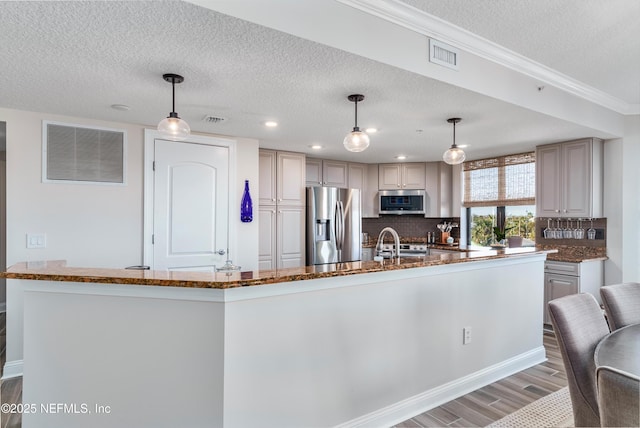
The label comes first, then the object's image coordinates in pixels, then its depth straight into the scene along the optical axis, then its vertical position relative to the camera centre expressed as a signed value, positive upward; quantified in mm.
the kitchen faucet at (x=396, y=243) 2661 -192
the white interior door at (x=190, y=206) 3715 +130
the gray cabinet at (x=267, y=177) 4668 +546
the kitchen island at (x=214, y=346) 1698 -670
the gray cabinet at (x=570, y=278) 4027 -700
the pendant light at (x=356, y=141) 2549 +556
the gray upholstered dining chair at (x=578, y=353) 1531 -603
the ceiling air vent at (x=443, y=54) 2373 +1131
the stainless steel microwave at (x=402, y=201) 5848 +284
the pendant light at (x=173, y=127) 2258 +578
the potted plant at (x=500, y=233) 5148 -212
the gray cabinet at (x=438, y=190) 5836 +468
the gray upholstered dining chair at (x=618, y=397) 874 -461
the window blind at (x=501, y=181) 4984 +566
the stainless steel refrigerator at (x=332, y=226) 5027 -121
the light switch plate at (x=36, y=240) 3123 -203
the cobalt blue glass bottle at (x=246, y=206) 4195 +139
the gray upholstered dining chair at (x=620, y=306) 2051 -513
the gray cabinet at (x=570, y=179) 4152 +487
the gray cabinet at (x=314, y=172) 5449 +711
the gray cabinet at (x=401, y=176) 5934 +715
